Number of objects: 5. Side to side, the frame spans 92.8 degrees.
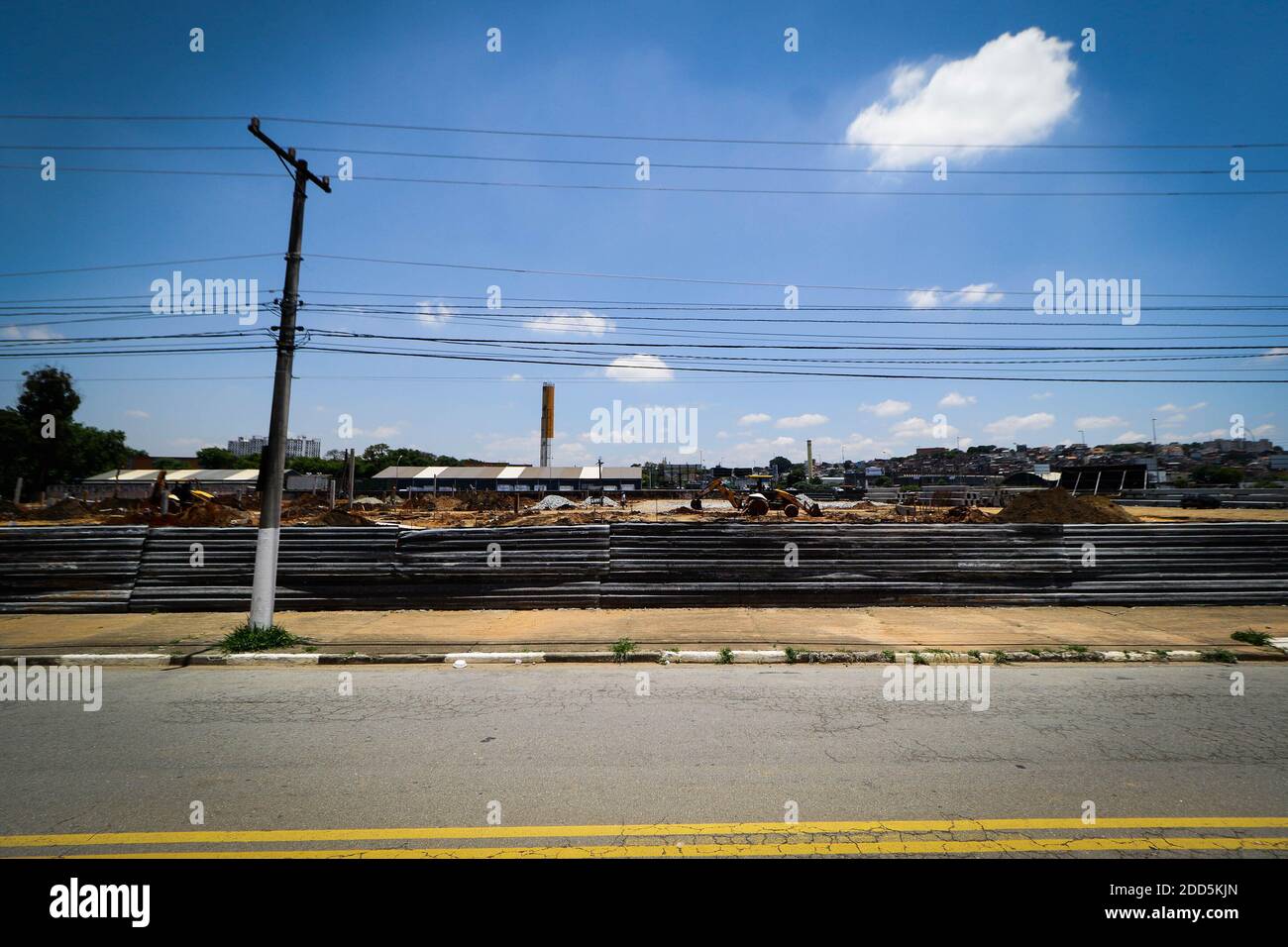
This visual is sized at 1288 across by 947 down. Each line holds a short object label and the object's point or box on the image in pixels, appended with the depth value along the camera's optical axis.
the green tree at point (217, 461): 99.88
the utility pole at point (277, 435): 9.37
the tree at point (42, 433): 48.94
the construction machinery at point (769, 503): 30.31
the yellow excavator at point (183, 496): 25.94
